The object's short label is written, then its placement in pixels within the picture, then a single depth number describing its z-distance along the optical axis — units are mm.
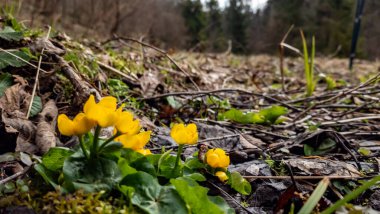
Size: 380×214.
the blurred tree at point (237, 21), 22438
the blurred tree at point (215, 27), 18347
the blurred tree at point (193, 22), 20500
